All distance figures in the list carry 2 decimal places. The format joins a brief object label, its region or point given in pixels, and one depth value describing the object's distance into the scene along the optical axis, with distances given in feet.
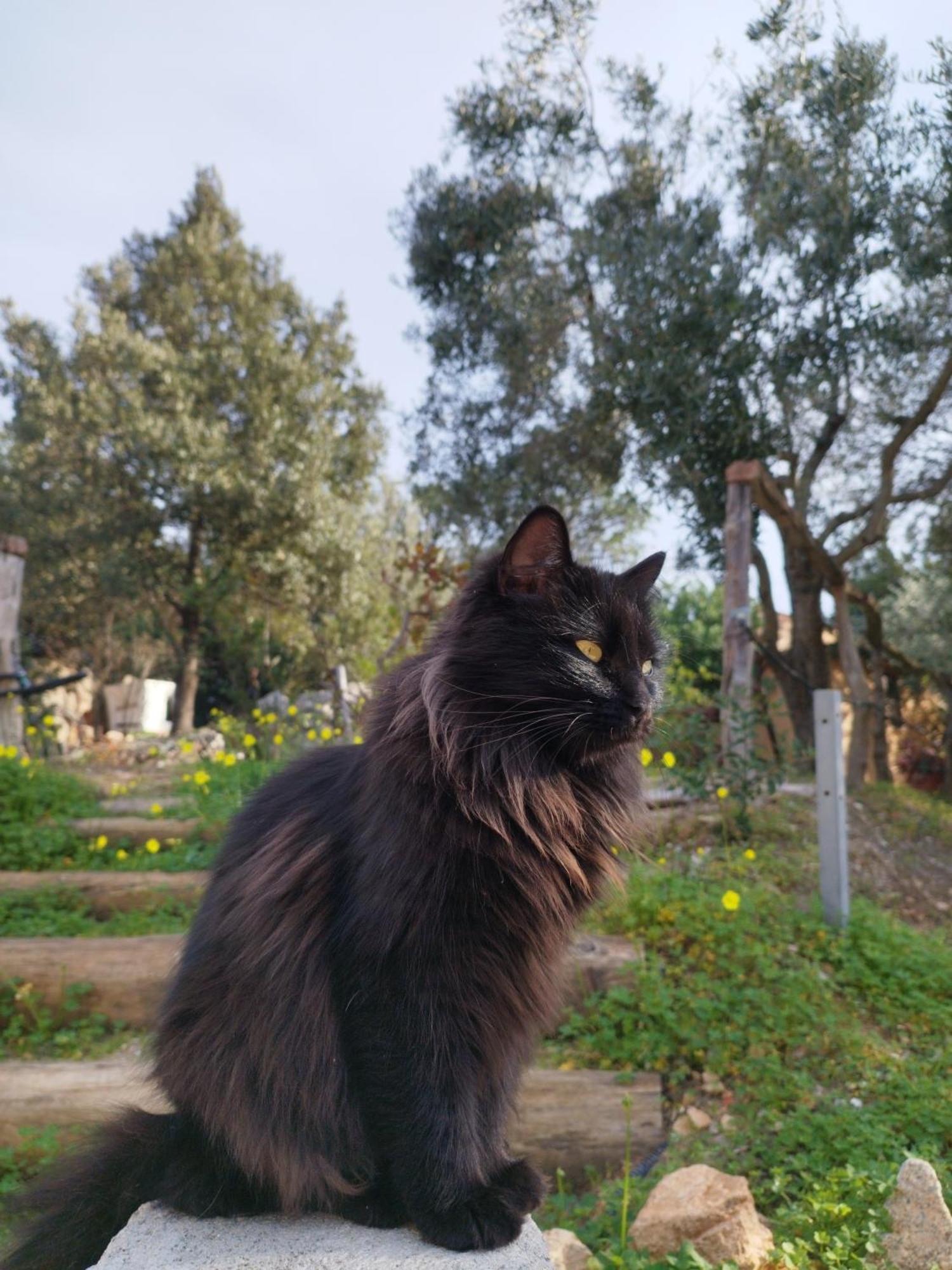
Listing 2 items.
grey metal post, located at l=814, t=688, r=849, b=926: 11.52
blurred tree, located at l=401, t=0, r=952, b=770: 21.33
